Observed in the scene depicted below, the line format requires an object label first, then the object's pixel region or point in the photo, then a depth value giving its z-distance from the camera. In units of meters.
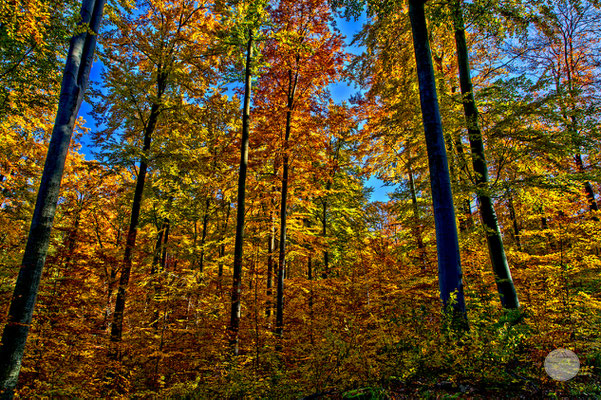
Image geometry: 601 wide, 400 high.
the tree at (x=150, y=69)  8.62
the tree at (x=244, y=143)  7.78
